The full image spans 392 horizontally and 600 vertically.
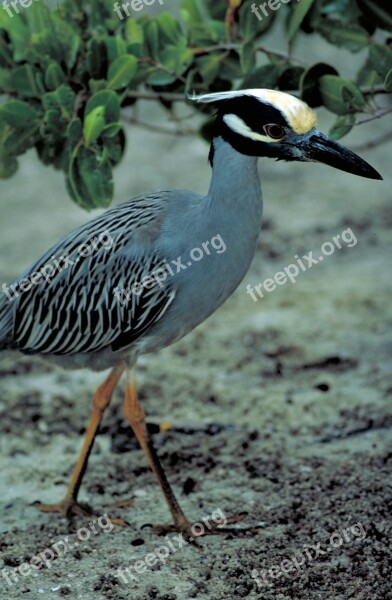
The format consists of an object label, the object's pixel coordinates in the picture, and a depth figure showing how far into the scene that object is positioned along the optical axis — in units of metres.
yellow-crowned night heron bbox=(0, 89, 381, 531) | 7.25
